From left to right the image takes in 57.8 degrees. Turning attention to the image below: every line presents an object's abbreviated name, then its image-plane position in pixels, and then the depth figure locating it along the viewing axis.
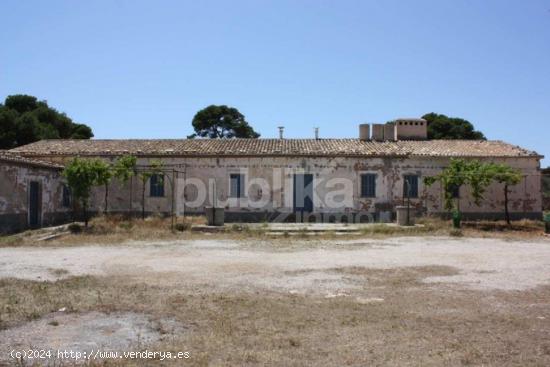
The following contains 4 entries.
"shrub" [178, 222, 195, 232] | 18.47
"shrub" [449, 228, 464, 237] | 17.55
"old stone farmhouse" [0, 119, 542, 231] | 22.77
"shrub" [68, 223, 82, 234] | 17.58
